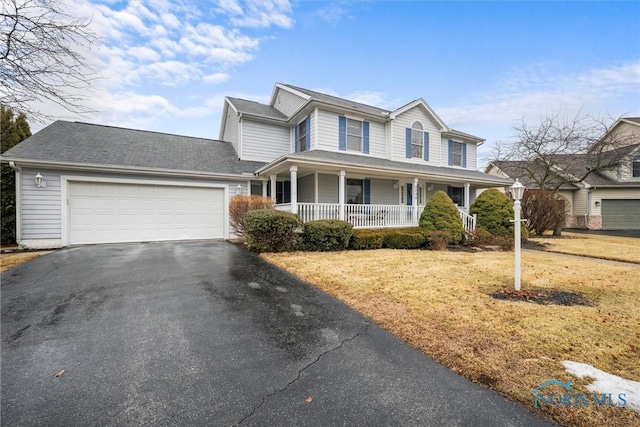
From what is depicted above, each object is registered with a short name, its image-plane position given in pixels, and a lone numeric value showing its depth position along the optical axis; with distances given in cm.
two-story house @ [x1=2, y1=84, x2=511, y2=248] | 947
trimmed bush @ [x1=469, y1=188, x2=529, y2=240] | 1184
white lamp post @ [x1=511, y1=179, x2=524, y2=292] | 474
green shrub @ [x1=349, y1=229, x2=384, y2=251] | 947
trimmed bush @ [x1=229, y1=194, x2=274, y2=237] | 1008
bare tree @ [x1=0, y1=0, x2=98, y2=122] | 575
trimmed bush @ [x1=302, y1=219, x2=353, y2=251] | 890
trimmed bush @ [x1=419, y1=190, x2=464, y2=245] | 1070
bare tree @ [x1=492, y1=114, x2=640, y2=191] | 1672
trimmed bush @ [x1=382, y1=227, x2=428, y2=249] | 995
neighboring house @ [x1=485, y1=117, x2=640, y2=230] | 1864
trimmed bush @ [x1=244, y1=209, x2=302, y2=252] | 816
